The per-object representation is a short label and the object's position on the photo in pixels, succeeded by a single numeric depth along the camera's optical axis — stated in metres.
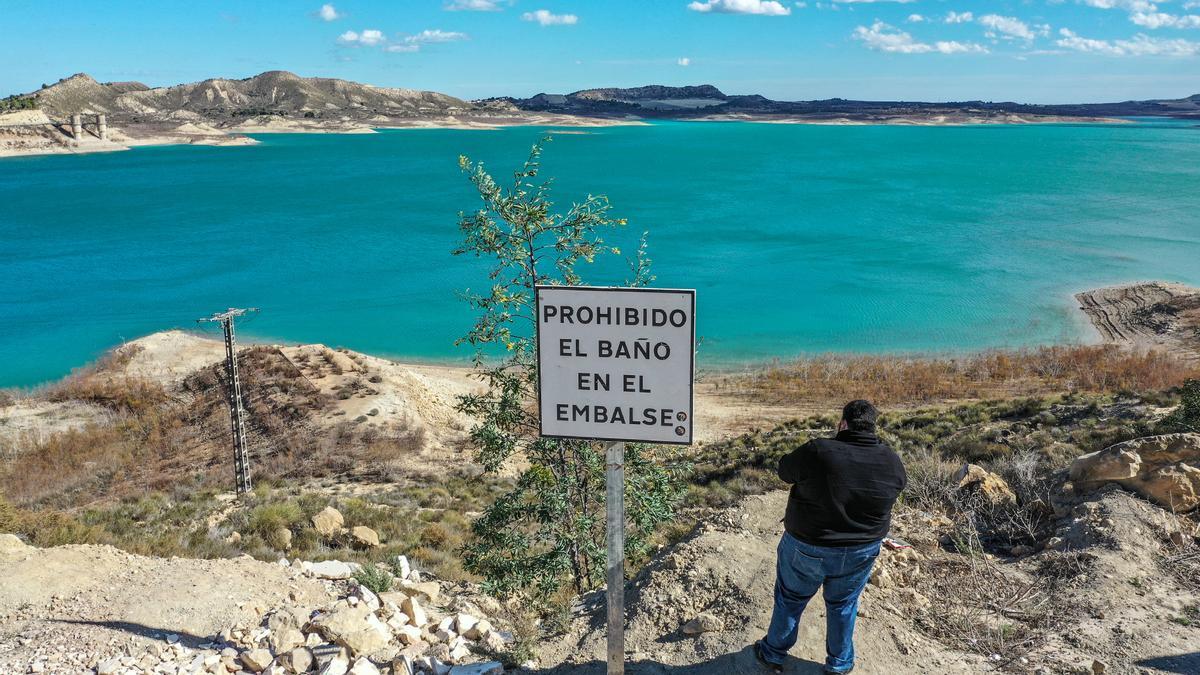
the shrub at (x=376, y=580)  6.10
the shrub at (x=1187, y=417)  9.43
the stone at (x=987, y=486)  7.59
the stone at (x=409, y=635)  5.11
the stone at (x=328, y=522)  11.08
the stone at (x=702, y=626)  5.04
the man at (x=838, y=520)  4.11
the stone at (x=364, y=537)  10.77
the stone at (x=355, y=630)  4.82
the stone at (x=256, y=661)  4.76
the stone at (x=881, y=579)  5.56
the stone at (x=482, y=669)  4.64
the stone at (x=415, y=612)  5.39
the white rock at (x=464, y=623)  5.24
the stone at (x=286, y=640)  4.86
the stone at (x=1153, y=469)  6.89
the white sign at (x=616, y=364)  3.58
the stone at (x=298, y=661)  4.71
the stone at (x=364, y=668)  4.49
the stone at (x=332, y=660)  4.58
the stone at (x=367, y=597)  5.51
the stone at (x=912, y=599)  5.45
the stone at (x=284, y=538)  10.59
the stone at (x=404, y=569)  7.10
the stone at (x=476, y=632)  5.24
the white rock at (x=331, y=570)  6.70
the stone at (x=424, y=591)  6.27
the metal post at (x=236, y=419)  15.07
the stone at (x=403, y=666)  4.60
